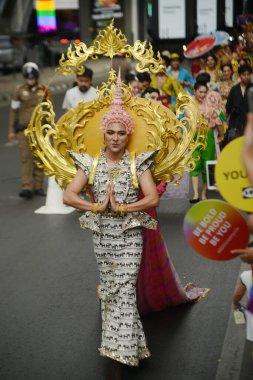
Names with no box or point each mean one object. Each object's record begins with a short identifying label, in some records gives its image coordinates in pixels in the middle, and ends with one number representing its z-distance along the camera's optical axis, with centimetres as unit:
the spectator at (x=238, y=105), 1122
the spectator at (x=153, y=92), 1114
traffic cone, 1121
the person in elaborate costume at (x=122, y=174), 550
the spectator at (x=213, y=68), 1614
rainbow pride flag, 5138
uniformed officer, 1198
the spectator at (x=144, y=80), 1250
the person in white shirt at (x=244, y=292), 520
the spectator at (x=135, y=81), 1278
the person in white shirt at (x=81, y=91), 1070
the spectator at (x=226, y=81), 1460
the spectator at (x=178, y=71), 1674
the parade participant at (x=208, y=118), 1148
